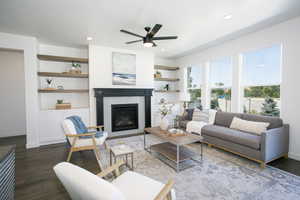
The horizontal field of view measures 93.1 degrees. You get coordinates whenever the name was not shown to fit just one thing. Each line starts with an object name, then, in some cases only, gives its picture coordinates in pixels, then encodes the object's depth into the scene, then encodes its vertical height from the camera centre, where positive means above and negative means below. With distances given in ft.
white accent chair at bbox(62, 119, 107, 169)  9.05 -2.93
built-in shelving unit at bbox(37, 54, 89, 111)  13.41 +1.31
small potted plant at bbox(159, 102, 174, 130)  10.50 -2.14
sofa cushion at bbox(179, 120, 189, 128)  14.26 -2.83
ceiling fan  9.04 +3.67
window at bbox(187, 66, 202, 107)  17.10 +1.51
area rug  6.08 -4.20
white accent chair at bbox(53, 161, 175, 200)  2.87 -2.15
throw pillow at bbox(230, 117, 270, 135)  9.47 -2.14
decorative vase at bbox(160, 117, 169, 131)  10.50 -2.13
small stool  7.33 -2.95
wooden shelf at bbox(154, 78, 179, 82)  18.48 +2.17
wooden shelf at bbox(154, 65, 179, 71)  18.25 +3.72
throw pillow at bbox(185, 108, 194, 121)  15.05 -1.88
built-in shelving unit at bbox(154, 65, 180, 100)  18.56 +2.07
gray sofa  8.19 -2.89
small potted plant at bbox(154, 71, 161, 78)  18.07 +2.73
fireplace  15.17 -2.36
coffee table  8.32 -3.60
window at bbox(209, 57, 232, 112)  13.83 +1.24
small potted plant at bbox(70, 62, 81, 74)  13.74 +2.65
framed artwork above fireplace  14.84 +2.88
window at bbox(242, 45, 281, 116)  10.56 +1.20
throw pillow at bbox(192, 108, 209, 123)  13.51 -1.95
